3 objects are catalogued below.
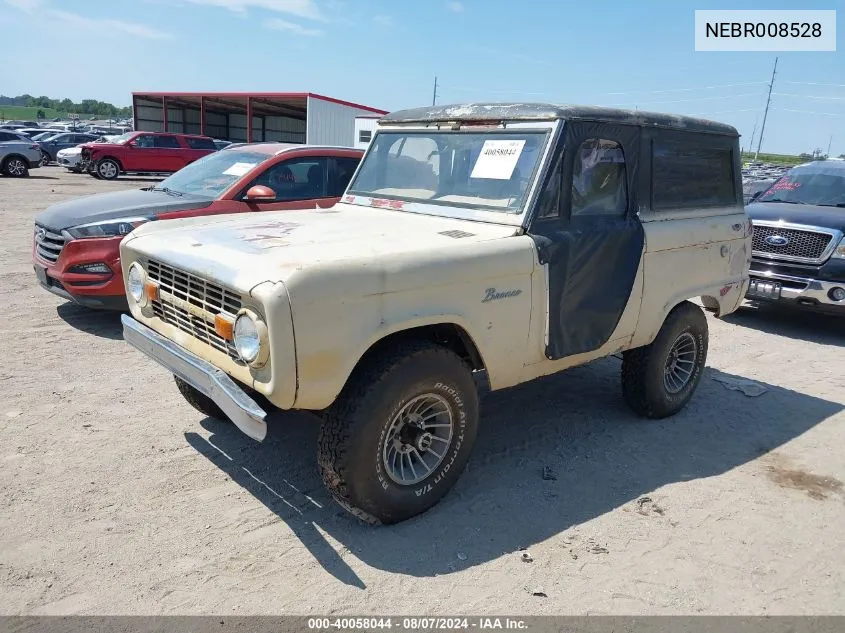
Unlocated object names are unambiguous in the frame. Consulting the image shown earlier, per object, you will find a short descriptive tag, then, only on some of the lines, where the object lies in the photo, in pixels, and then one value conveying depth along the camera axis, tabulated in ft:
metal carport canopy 94.82
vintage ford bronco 9.77
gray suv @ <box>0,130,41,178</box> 73.00
